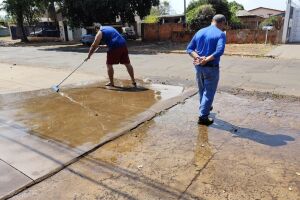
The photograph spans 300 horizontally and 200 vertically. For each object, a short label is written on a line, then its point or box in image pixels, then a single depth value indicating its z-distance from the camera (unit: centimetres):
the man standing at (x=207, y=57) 461
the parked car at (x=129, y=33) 2995
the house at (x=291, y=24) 1879
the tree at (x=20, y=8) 2994
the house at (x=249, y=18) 3961
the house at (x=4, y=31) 5204
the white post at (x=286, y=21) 1862
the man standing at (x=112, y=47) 723
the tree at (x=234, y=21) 2988
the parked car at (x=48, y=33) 3656
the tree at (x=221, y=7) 3058
